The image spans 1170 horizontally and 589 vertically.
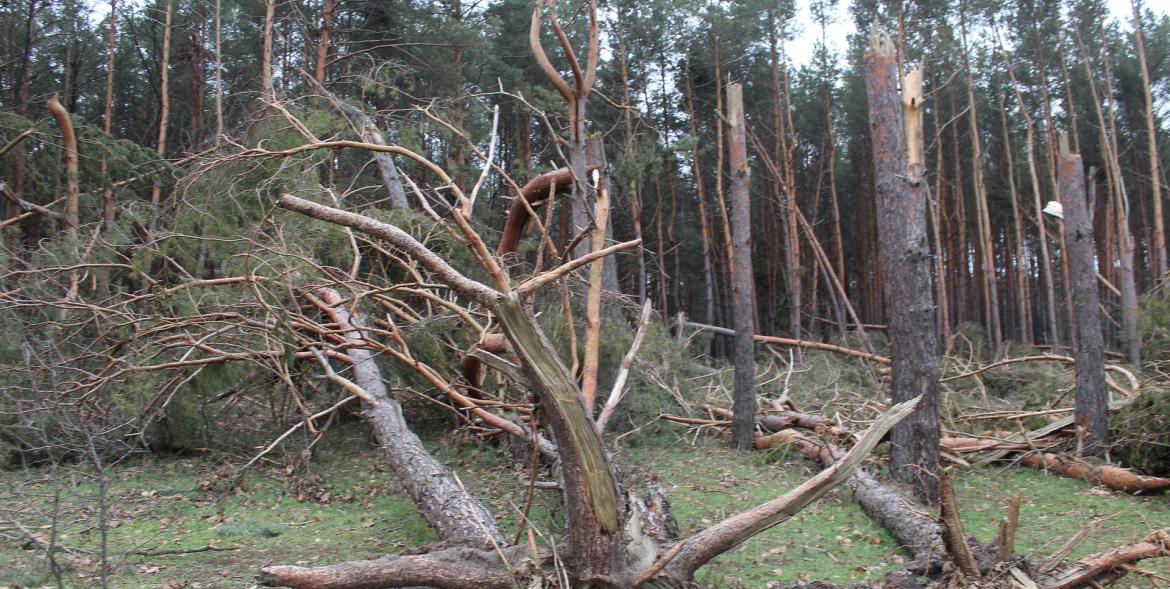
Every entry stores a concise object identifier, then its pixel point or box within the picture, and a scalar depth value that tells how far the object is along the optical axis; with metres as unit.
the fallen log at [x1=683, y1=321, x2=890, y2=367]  11.19
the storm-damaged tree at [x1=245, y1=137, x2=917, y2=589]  3.54
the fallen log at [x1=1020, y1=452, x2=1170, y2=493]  6.73
